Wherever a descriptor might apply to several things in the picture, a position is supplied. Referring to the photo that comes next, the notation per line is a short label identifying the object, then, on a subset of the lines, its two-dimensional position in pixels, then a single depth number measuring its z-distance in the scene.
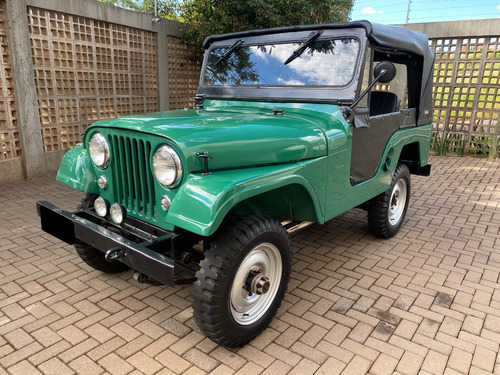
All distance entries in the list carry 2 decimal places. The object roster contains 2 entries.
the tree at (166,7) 11.52
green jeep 2.11
